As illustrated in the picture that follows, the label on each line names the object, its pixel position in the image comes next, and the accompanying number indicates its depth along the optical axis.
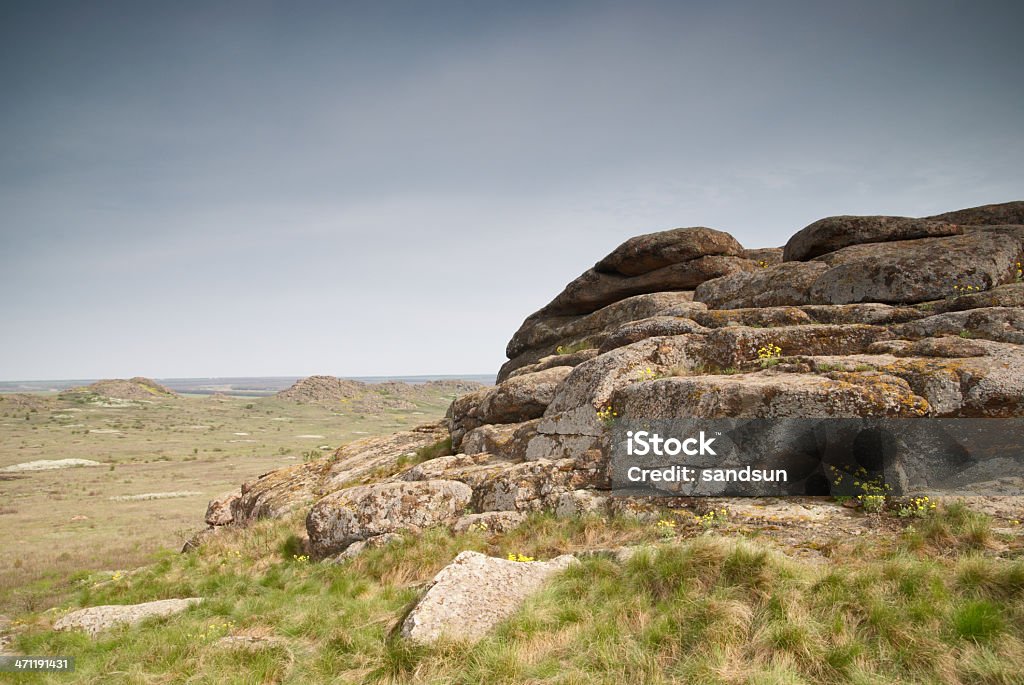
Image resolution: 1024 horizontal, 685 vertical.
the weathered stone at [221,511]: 22.03
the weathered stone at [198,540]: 17.34
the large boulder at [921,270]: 14.51
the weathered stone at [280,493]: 18.39
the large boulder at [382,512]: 12.30
